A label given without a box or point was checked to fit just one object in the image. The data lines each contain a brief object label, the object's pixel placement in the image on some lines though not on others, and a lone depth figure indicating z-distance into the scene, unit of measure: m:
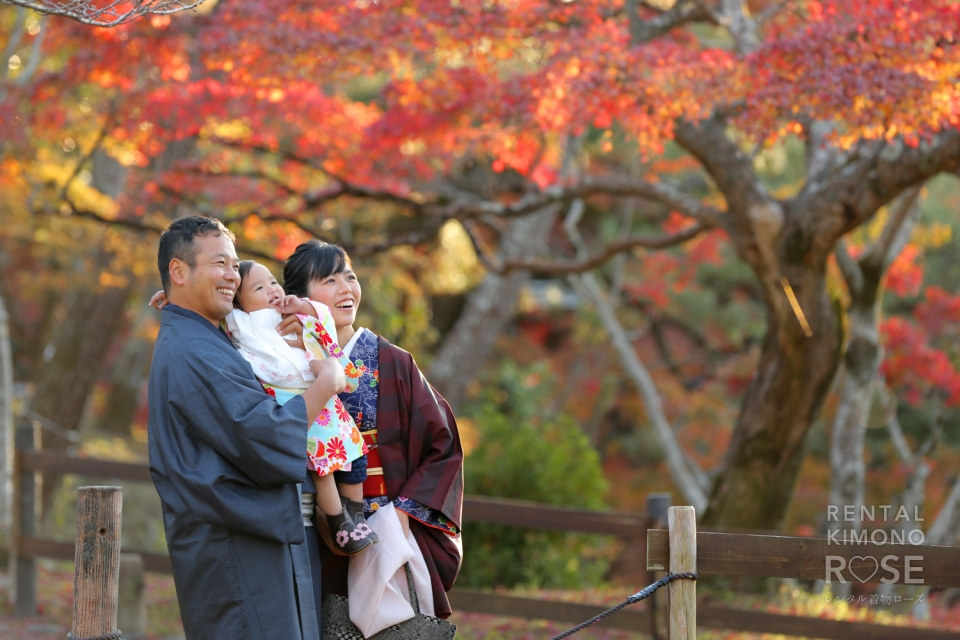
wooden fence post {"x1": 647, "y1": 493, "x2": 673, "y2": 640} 10.04
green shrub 14.49
